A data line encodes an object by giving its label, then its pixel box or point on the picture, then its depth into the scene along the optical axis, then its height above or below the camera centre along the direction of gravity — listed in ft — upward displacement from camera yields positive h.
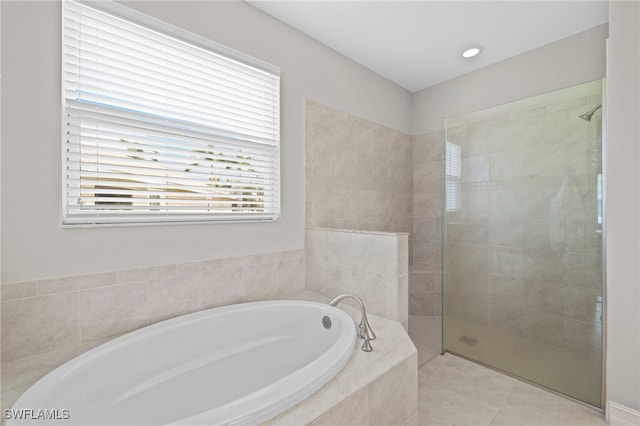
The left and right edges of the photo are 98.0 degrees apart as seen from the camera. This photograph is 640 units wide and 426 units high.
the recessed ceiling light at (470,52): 8.04 +4.68
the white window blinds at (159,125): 4.42 +1.64
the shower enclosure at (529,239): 5.78 -0.67
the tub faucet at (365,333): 4.39 -2.06
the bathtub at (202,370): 3.01 -2.36
